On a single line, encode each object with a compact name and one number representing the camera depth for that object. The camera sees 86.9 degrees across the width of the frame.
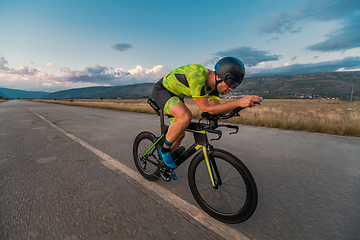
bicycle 1.85
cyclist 2.05
